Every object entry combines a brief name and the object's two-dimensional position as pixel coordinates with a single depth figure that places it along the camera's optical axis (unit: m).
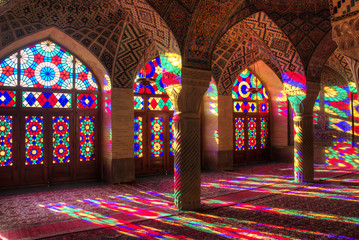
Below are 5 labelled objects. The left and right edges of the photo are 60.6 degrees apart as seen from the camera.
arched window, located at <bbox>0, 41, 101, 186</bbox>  8.19
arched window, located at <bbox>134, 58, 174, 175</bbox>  10.16
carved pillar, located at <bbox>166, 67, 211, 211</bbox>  5.89
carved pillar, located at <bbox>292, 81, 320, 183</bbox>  8.53
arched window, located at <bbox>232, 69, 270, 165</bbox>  12.69
